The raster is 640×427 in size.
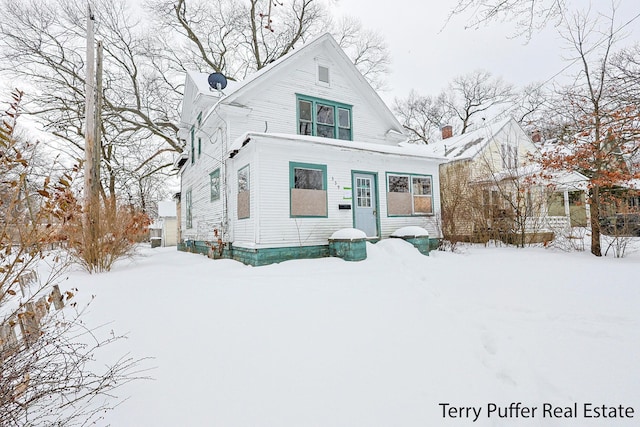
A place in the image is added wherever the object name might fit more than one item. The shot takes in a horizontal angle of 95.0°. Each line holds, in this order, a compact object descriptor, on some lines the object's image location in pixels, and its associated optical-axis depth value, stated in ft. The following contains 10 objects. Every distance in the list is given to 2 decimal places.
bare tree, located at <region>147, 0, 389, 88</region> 56.18
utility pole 22.97
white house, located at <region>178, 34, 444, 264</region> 25.66
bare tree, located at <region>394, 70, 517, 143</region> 81.41
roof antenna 32.19
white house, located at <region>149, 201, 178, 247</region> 69.82
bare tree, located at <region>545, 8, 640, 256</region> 23.81
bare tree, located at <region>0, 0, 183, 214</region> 45.32
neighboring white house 33.40
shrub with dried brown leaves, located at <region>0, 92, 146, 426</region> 5.21
